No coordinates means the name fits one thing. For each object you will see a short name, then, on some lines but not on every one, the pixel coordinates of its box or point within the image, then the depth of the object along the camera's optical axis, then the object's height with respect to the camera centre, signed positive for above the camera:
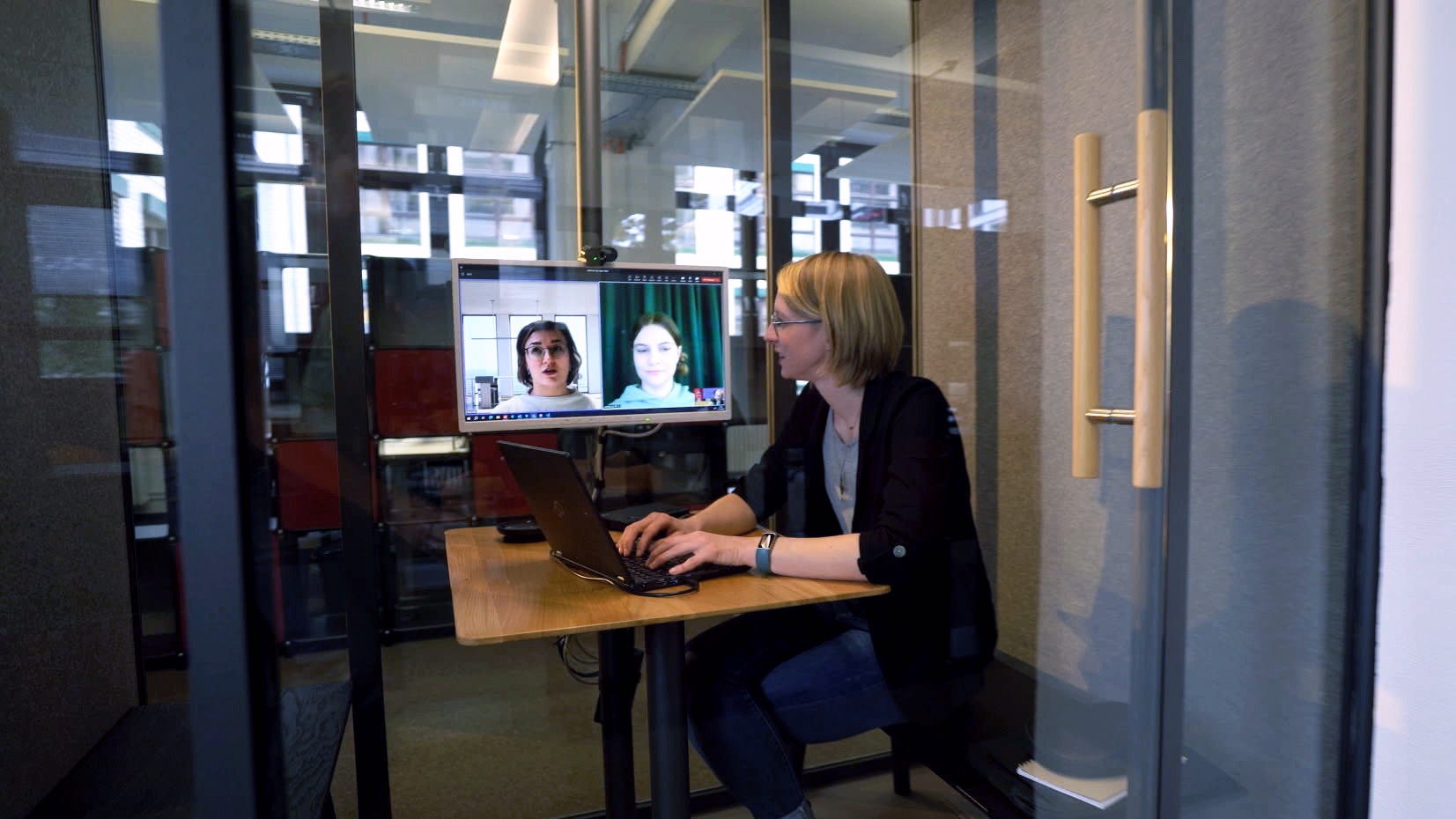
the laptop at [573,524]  1.10 -0.25
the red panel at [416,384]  1.96 -0.05
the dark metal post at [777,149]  2.03 +0.55
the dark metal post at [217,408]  0.67 -0.04
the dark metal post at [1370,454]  1.13 -0.16
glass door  1.03 -0.08
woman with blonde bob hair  1.22 -0.32
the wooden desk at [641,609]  0.99 -0.34
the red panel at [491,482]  2.08 -0.32
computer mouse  1.51 -0.33
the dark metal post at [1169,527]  1.00 -0.23
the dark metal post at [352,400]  1.53 -0.07
